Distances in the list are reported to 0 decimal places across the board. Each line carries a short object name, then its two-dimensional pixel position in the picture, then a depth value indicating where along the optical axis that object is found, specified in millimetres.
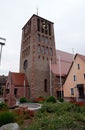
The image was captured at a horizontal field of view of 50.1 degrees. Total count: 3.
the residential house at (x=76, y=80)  19203
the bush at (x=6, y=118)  5326
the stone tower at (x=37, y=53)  26245
